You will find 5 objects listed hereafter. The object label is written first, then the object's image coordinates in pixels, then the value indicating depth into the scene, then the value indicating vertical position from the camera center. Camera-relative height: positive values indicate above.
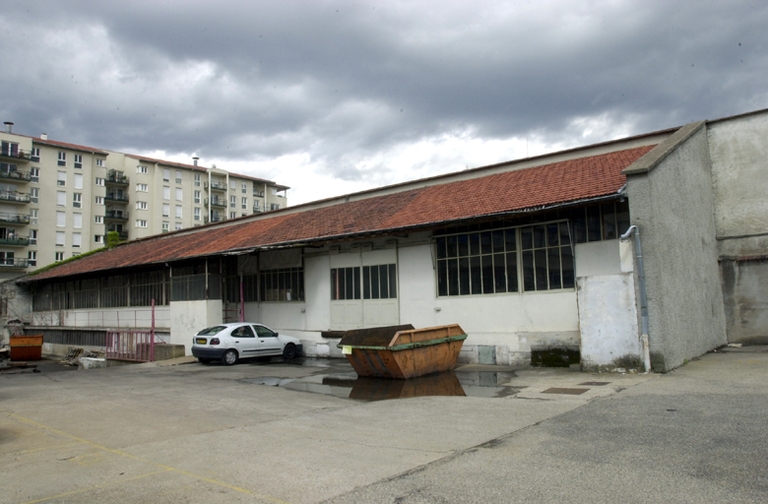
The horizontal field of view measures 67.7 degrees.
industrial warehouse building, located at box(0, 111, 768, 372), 12.42 +1.36
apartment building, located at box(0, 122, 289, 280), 64.12 +15.31
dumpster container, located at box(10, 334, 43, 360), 30.20 -1.37
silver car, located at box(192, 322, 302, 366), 18.67 -0.98
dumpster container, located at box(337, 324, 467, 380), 12.84 -0.97
